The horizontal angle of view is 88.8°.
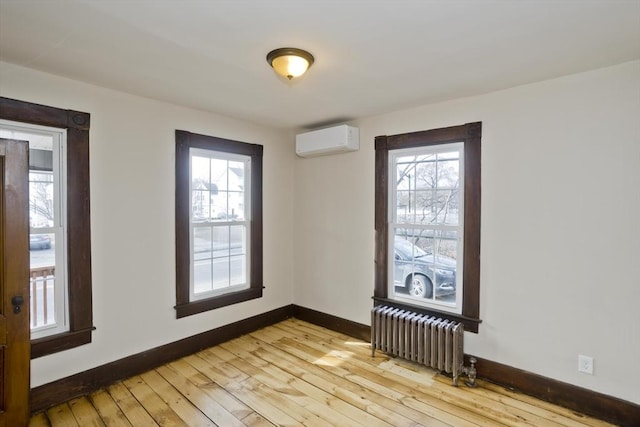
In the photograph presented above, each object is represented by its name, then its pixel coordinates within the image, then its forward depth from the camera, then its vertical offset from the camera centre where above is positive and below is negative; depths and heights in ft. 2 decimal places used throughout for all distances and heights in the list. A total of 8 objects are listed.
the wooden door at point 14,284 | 7.18 -1.70
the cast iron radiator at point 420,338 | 9.43 -3.97
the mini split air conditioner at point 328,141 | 11.97 +2.62
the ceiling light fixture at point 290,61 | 6.89 +3.23
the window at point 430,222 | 9.79 -0.39
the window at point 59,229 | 8.24 -0.53
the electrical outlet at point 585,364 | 7.99 -3.80
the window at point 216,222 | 10.98 -0.48
